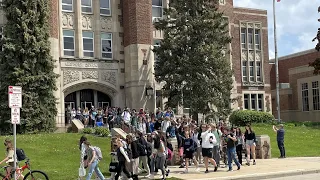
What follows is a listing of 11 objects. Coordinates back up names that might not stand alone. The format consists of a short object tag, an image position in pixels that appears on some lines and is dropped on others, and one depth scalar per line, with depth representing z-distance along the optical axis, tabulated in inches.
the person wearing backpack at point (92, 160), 526.5
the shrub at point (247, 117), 1459.2
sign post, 483.2
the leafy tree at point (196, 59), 1186.6
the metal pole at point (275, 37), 1641.7
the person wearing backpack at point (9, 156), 505.4
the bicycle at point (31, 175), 490.3
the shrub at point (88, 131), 1020.5
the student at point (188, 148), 658.2
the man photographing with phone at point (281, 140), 863.1
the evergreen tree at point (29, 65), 1102.4
